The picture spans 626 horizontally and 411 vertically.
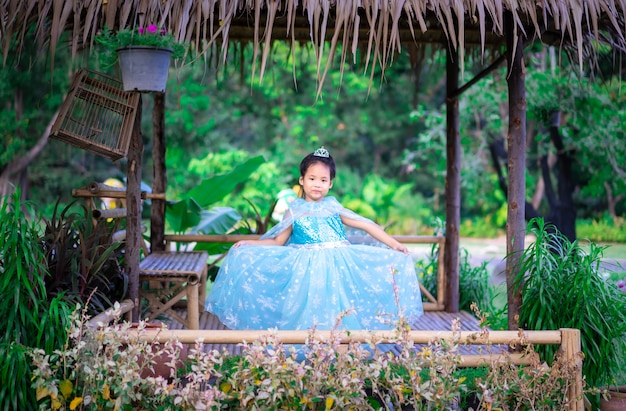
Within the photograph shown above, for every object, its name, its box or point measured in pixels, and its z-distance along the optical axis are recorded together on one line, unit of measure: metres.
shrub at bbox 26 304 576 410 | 3.91
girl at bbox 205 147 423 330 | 5.29
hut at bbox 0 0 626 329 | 4.68
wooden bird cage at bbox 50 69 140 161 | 4.90
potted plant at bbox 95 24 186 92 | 4.98
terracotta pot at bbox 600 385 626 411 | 4.77
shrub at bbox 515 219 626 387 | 4.87
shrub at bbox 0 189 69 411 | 3.96
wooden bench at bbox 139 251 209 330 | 5.74
